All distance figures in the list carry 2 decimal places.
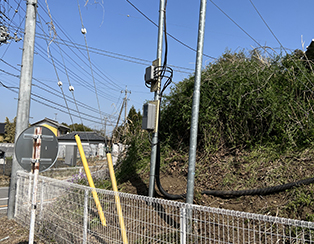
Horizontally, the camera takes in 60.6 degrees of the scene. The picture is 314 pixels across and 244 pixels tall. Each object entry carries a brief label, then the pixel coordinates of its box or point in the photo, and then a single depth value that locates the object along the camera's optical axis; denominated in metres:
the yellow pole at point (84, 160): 5.37
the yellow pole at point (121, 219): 3.66
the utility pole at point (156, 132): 5.34
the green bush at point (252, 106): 5.68
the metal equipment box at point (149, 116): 5.30
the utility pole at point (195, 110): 4.22
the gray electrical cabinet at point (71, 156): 20.32
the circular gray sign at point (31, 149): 4.22
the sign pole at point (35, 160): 3.90
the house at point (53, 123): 49.96
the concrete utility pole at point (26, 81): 7.36
